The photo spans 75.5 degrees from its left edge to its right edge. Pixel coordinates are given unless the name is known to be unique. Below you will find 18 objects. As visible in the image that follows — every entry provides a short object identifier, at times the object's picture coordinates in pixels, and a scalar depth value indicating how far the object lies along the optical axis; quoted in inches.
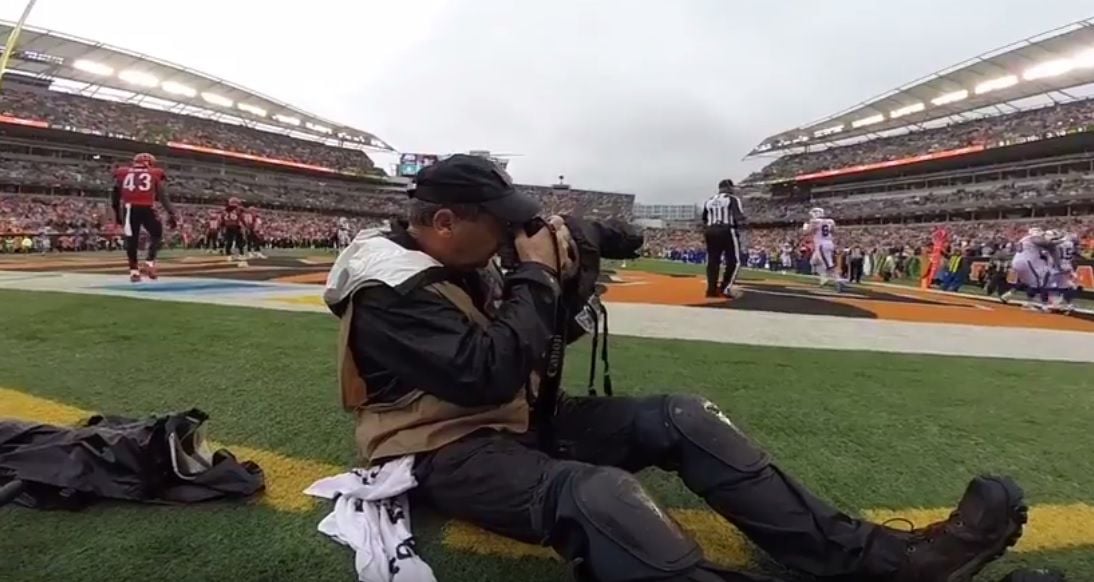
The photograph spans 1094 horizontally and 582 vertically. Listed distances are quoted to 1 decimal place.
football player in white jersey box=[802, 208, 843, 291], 630.5
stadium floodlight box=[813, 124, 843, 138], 2241.4
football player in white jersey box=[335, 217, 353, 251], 1326.5
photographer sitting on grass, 62.7
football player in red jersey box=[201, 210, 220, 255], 1086.4
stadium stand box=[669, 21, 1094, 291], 1407.5
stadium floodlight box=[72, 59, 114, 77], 1700.8
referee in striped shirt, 374.0
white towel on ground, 66.2
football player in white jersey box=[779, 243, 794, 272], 1285.2
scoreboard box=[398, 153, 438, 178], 2888.8
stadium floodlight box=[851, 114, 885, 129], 2032.2
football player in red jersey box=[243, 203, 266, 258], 745.6
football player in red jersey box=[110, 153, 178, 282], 352.2
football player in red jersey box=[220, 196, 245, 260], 649.6
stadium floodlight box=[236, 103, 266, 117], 2154.3
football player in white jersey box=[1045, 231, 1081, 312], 440.1
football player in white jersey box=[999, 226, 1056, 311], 445.7
